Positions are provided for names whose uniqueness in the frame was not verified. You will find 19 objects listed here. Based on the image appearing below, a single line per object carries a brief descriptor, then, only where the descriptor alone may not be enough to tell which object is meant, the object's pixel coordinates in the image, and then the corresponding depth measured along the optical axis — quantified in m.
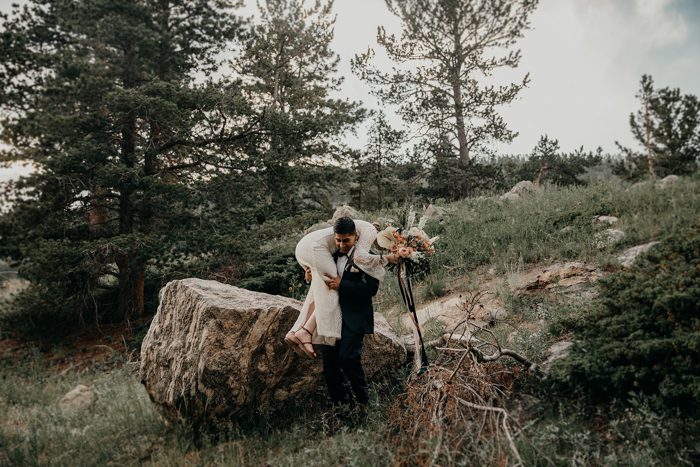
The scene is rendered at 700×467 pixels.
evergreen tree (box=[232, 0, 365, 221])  18.02
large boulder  4.31
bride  4.01
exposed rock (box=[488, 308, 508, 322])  5.94
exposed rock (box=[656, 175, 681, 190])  10.03
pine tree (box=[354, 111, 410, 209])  18.80
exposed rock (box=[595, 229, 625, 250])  7.07
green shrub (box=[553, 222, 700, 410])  2.98
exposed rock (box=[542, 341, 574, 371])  4.09
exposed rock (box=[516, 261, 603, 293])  6.21
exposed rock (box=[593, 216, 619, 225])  7.97
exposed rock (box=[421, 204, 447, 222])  11.80
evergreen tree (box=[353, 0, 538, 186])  17.53
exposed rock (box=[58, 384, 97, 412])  6.23
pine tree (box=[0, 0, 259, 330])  9.19
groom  4.03
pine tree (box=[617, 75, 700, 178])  21.25
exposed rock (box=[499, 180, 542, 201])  13.56
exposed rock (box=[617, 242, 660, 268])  6.27
